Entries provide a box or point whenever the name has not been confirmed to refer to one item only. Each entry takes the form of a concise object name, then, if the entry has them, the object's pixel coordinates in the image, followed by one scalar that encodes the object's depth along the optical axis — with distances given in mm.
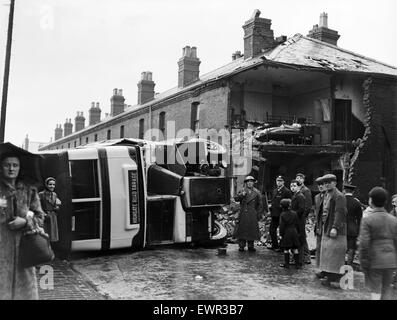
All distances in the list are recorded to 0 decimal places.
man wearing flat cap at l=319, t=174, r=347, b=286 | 6702
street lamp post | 11461
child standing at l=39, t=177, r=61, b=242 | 7660
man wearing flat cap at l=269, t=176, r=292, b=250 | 9648
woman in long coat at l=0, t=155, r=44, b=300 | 3596
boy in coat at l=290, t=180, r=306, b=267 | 8352
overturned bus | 8102
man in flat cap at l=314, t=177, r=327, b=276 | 7188
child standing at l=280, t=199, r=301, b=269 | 8070
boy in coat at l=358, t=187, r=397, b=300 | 5105
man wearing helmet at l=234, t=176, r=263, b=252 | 9930
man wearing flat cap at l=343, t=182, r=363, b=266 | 8242
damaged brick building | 17516
